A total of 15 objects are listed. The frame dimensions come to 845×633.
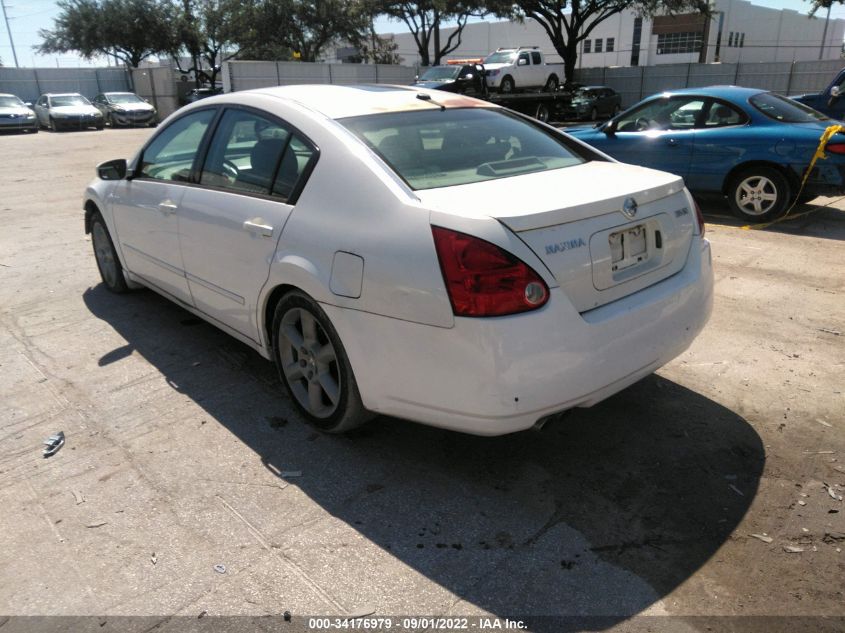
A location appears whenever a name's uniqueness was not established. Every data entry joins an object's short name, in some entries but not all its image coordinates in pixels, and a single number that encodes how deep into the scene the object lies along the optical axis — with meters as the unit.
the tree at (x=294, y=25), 43.09
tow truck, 24.05
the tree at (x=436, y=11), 35.25
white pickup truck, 27.05
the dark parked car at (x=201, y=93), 36.36
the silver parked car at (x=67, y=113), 28.97
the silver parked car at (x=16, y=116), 27.92
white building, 58.06
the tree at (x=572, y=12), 33.41
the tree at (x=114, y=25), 47.00
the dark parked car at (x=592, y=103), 26.33
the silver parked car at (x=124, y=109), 31.22
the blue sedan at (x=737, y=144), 7.52
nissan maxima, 2.57
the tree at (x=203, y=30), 46.81
